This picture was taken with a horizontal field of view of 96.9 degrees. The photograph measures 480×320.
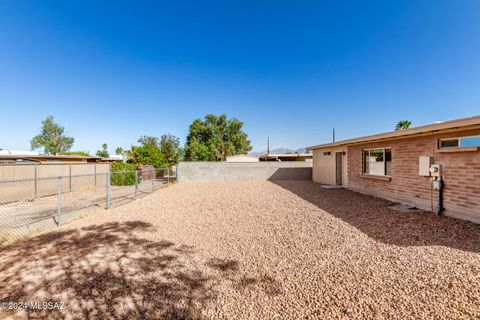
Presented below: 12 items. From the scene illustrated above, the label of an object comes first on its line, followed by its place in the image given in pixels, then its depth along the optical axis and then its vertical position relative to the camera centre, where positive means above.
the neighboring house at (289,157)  24.28 +0.42
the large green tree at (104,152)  60.39 +2.23
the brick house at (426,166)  5.38 -0.16
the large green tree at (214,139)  33.01 +3.56
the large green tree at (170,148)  31.14 +1.75
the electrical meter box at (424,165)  6.37 -0.12
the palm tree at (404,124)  26.39 +4.70
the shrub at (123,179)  15.18 -1.39
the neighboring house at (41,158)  13.04 +0.11
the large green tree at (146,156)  18.98 +0.36
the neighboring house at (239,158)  25.95 +0.27
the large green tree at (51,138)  39.69 +3.96
